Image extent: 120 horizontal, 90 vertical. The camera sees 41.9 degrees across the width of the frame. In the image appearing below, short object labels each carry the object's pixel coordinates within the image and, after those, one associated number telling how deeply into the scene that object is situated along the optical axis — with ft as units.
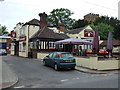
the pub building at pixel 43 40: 79.05
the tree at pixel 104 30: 146.51
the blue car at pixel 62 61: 40.27
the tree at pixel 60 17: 195.31
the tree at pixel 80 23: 178.99
